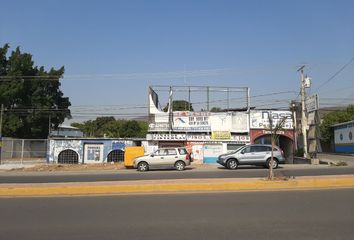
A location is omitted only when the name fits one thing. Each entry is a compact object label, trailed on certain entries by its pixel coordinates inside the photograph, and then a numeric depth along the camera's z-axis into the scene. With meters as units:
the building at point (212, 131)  41.00
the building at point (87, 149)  42.53
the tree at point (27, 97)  55.51
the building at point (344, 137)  58.70
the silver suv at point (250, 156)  28.89
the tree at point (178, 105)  62.10
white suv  30.53
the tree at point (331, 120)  69.82
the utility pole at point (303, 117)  38.78
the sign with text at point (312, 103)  37.00
